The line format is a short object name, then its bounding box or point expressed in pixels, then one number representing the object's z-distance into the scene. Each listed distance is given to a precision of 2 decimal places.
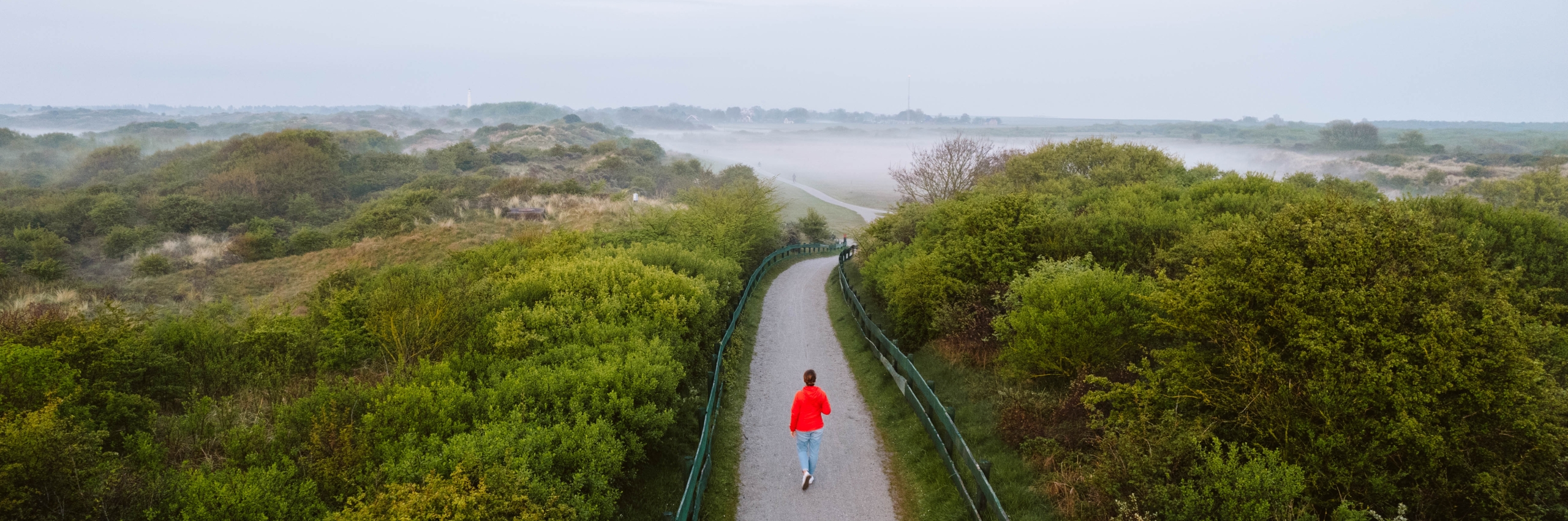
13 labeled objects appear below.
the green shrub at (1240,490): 6.88
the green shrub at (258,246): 33.59
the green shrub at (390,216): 38.53
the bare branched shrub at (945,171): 40.41
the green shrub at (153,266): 28.64
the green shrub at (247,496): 5.80
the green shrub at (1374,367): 6.91
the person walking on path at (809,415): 9.23
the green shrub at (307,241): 35.94
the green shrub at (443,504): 5.58
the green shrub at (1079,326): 11.43
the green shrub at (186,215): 40.31
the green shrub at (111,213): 38.12
